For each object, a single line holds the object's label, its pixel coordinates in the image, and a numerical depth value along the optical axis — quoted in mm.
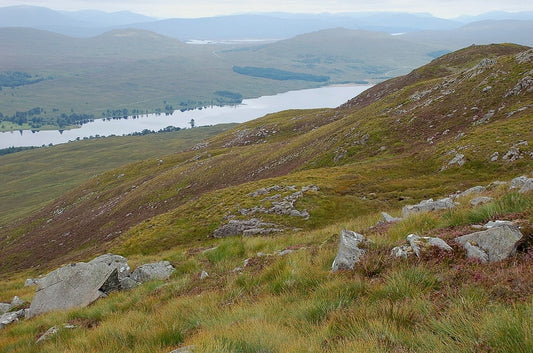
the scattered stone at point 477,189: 22453
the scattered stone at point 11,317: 13742
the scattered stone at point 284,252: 13547
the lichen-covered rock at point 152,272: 15166
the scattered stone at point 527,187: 12902
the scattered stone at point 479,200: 13873
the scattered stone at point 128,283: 14853
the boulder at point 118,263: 16078
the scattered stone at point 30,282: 24550
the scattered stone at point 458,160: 33500
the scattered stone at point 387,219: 15906
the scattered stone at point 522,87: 43438
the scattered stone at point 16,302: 16500
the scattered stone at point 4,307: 15842
